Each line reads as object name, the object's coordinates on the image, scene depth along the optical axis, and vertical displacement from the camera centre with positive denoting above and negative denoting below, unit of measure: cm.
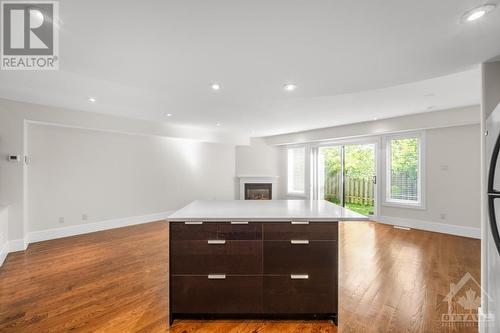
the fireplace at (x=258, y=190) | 701 -82
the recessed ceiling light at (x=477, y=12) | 127 +93
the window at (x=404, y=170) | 482 -11
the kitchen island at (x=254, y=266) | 183 -86
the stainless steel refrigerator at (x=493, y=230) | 104 -32
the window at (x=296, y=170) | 708 -15
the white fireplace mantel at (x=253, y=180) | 696 -47
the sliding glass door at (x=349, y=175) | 557 -28
